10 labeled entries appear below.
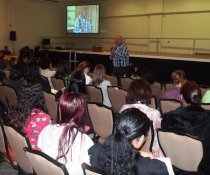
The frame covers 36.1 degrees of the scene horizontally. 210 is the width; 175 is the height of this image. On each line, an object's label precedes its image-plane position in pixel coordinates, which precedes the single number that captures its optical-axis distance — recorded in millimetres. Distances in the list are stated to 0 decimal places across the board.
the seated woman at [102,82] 5254
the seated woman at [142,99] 3012
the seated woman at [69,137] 2078
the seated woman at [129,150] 1664
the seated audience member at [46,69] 6515
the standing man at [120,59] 8422
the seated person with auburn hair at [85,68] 5493
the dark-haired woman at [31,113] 2744
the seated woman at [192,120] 2615
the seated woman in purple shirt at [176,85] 4422
